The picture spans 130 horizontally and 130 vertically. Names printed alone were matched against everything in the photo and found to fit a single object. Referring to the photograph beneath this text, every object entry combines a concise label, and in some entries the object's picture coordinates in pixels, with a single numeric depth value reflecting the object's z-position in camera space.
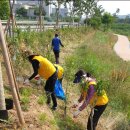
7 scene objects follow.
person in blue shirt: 6.68
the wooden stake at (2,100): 2.89
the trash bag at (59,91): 4.09
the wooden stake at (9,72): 2.76
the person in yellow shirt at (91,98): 3.28
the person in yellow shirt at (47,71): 3.73
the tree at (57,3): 13.80
